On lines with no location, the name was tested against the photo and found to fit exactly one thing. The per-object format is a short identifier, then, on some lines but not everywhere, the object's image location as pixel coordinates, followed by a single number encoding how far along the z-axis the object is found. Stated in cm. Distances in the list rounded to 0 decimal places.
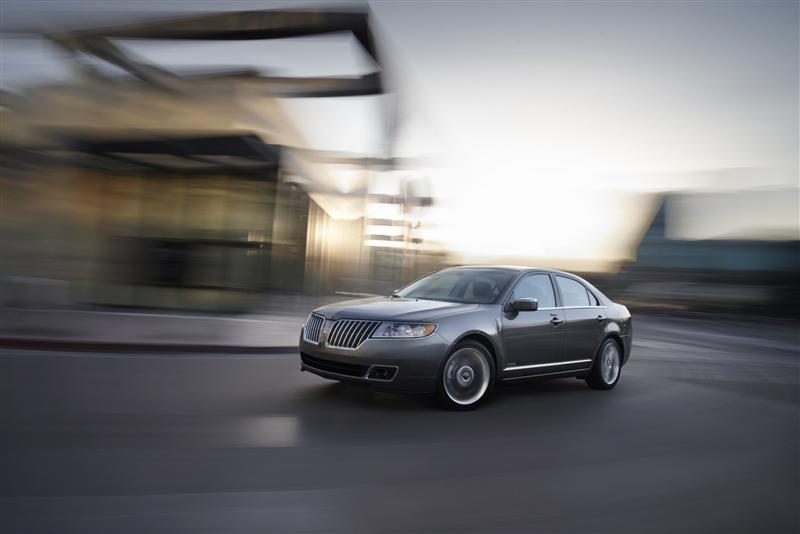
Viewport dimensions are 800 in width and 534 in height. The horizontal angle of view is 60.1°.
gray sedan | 642
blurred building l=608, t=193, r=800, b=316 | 3138
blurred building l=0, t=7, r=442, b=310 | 1562
